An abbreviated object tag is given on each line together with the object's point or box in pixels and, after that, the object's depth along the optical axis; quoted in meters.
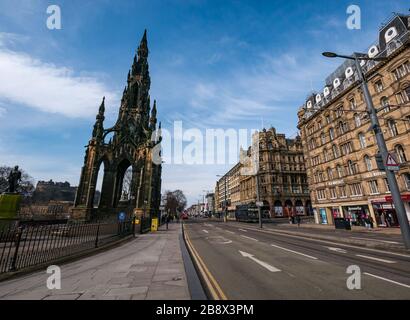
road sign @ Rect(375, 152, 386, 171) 10.34
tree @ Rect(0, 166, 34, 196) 52.53
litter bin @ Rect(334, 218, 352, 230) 23.19
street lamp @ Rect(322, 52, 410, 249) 9.09
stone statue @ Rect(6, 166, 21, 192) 18.41
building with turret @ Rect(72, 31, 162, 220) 34.59
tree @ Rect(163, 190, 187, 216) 86.50
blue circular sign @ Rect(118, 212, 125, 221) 17.70
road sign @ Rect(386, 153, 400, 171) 9.63
